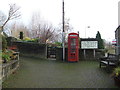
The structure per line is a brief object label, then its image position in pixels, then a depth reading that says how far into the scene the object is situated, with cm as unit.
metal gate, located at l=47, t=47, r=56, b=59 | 1033
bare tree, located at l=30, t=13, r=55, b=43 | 2167
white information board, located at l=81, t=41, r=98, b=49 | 949
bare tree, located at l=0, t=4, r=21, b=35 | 1550
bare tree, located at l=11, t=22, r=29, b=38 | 2776
